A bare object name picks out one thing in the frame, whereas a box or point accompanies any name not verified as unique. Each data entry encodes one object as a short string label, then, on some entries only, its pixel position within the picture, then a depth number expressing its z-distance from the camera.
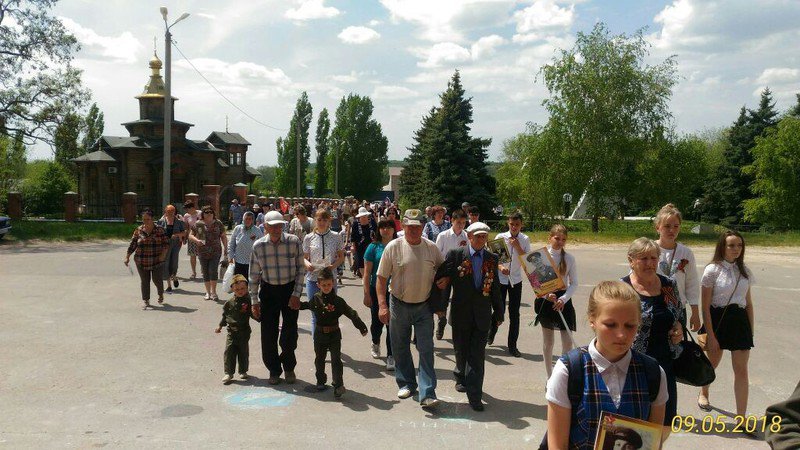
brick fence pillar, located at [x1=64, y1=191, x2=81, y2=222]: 34.06
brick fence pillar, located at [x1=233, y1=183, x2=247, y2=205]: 43.00
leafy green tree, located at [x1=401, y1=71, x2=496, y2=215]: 40.72
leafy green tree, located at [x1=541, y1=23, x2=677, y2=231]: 36.09
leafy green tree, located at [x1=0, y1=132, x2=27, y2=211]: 43.16
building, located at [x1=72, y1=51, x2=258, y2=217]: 51.41
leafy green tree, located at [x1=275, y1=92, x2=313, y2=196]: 76.00
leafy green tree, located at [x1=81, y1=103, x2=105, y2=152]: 77.67
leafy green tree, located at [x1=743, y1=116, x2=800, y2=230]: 40.47
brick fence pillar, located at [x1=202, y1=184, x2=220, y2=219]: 36.88
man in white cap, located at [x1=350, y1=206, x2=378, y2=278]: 11.81
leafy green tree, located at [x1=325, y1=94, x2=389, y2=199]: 80.31
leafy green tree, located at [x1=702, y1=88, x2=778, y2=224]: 48.91
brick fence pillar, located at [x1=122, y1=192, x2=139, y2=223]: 33.72
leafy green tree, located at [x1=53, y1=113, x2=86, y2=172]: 32.19
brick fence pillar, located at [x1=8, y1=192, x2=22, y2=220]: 33.31
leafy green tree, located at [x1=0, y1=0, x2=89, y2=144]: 31.33
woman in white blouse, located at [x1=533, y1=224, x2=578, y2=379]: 6.42
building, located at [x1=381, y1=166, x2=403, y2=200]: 144.40
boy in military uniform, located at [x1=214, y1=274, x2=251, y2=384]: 6.72
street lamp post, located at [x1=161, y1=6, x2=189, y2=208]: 21.92
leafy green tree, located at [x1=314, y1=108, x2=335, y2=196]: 80.75
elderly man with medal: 6.03
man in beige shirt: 6.14
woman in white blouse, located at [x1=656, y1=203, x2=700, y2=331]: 5.47
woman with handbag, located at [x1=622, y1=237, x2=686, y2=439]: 4.19
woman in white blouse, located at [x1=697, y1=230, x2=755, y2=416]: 5.43
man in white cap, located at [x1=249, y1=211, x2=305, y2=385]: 6.77
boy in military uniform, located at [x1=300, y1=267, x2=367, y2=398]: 6.43
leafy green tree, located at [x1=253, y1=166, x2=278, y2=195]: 83.39
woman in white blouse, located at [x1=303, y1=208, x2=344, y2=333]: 7.85
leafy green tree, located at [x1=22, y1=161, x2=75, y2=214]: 50.75
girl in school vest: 2.46
